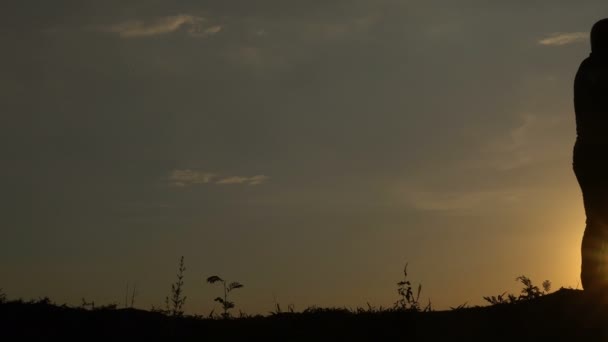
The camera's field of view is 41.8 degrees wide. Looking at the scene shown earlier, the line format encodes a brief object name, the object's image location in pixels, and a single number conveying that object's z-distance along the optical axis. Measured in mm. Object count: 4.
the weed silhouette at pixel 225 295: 10784
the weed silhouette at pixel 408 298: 10192
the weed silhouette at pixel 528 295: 10430
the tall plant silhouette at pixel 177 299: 10562
